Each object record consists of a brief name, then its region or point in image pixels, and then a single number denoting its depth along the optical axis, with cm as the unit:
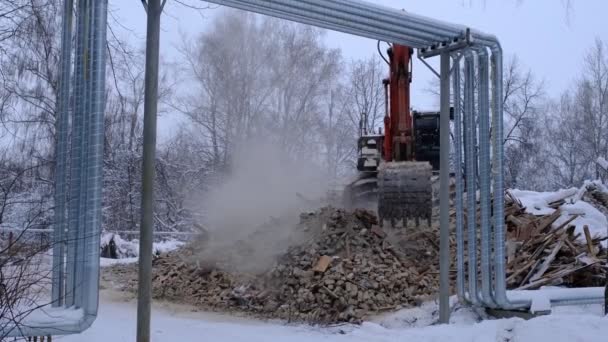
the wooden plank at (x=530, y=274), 983
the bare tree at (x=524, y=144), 4038
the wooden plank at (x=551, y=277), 950
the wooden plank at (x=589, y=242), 1070
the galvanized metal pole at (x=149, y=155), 583
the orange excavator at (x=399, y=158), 1192
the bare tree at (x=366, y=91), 4283
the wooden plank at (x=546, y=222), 1168
